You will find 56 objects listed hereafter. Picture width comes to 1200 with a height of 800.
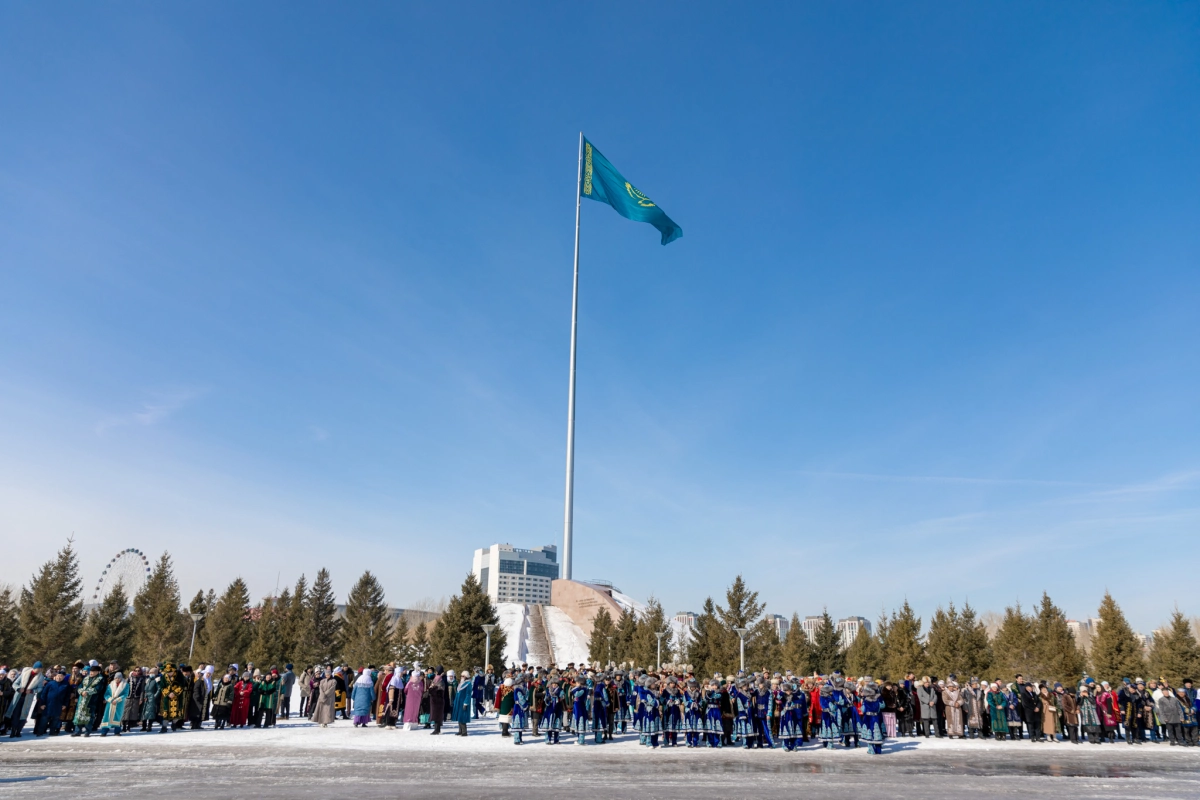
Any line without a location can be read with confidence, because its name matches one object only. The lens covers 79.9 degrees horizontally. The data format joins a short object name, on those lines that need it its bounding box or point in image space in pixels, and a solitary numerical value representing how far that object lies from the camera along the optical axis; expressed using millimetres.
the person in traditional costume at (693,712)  17312
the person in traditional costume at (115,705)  17047
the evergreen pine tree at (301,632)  50938
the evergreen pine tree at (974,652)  41562
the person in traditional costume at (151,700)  17578
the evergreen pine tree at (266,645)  48719
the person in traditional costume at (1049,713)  20000
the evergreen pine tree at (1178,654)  37312
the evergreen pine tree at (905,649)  43312
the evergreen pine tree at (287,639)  51738
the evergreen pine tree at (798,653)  48125
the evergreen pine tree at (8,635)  38906
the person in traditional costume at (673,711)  17328
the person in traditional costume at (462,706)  18578
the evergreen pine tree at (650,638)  48062
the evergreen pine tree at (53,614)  41312
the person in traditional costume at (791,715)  17000
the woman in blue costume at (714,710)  17297
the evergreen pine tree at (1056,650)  38875
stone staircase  61312
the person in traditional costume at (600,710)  17812
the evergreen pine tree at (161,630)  50594
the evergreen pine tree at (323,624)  53038
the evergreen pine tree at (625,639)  52156
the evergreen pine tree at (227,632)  51062
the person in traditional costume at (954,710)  20094
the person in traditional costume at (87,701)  16938
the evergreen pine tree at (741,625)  41125
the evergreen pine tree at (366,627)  50906
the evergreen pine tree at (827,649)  49719
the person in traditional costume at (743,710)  17359
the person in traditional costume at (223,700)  18906
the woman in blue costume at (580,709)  17688
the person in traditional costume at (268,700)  19781
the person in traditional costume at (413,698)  19297
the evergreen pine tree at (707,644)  41219
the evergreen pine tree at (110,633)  42438
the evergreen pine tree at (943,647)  42000
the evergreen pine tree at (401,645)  52156
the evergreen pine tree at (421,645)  51062
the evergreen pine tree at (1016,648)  42156
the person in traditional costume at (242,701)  19375
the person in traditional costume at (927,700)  20266
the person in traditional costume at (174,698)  18094
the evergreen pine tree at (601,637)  55969
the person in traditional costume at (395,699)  19531
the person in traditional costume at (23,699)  16531
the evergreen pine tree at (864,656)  49656
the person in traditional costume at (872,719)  16922
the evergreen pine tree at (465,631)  37781
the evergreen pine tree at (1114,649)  37812
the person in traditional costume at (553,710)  17750
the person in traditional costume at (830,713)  17422
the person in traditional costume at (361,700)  19656
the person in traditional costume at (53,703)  16938
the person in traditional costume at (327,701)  19516
